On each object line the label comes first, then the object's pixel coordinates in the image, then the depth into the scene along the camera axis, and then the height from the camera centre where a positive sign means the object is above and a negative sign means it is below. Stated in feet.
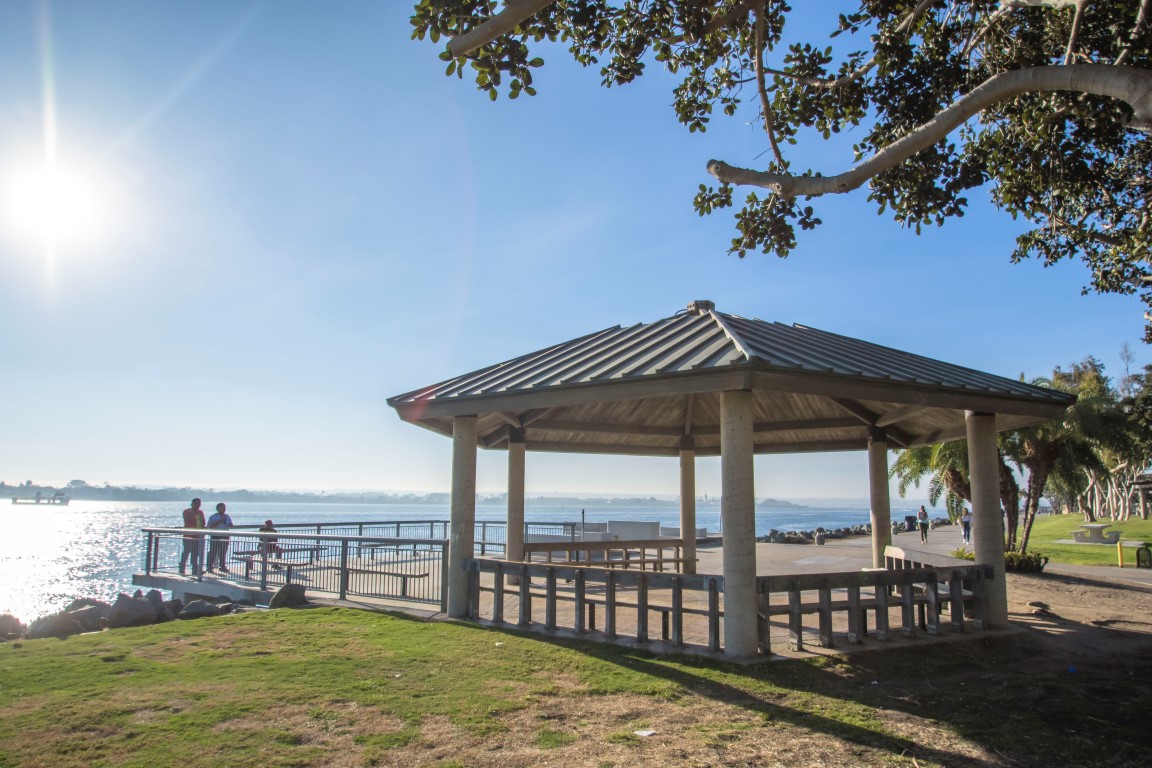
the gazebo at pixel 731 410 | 27.76 +3.11
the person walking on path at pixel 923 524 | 113.58 -8.89
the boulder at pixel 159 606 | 39.72 -7.98
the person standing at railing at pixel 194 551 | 51.29 -6.18
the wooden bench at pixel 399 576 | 42.14 -6.38
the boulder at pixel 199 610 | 38.93 -7.89
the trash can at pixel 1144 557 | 71.85 -8.81
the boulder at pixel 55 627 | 35.27 -8.03
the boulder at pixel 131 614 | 37.99 -7.86
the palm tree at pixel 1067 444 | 66.44 +2.43
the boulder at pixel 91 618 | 38.45 -8.36
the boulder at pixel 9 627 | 37.55 -8.45
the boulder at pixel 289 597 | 40.24 -7.37
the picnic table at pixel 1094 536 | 105.91 -9.98
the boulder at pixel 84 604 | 42.39 -8.38
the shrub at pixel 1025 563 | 60.34 -7.89
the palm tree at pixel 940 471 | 69.31 -0.22
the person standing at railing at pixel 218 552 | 51.06 -6.10
